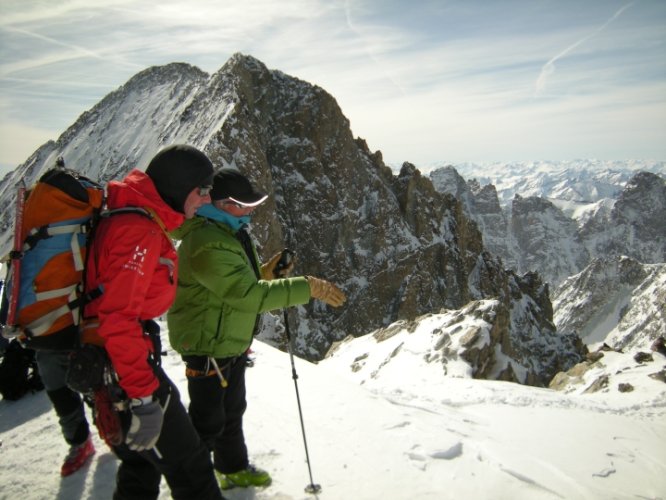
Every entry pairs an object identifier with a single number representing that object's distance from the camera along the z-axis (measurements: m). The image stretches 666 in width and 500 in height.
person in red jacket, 2.68
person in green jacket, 3.53
